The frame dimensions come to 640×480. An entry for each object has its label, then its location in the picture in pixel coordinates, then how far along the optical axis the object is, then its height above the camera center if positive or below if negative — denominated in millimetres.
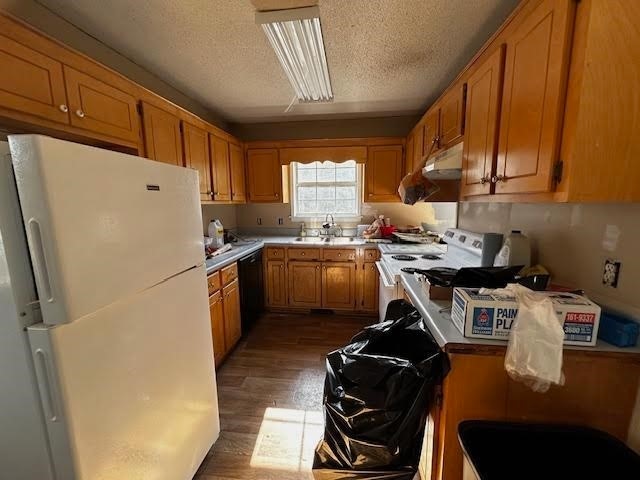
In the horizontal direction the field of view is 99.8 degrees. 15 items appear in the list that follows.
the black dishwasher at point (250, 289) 2713 -950
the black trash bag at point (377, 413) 962 -779
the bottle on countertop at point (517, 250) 1397 -277
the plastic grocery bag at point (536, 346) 816 -456
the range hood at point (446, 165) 1746 +225
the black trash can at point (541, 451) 847 -814
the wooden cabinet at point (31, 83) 1049 +503
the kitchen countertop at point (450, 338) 880 -490
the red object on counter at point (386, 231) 3359 -397
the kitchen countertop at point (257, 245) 2339 -501
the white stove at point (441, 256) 1707 -502
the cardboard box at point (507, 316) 873 -393
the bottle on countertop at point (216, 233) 2814 -330
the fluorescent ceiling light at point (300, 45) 1415 +966
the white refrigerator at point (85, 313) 718 -342
